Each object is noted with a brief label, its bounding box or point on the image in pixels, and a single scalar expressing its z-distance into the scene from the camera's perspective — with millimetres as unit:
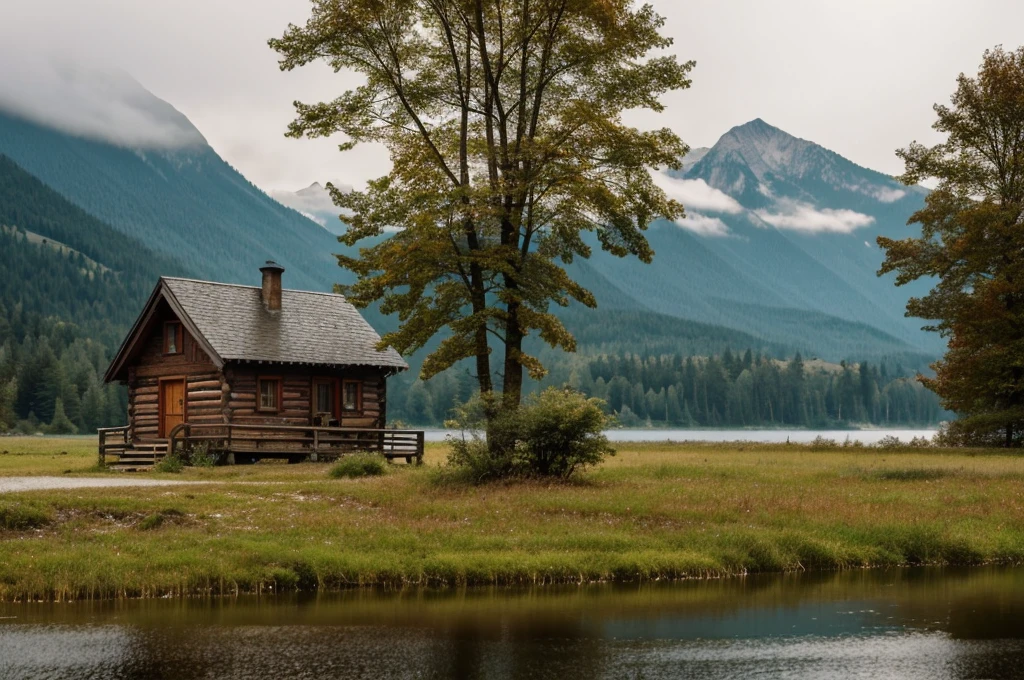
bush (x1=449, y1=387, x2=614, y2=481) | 31453
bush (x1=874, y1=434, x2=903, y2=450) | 59506
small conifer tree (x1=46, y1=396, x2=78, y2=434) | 147375
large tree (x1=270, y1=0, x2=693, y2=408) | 34219
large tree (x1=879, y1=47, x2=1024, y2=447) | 50469
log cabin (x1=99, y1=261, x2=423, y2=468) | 46375
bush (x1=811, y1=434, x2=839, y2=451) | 59881
